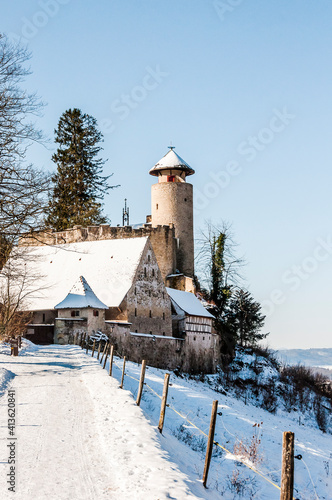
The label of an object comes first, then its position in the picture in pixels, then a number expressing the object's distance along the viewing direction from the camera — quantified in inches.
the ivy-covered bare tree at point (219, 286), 2055.9
